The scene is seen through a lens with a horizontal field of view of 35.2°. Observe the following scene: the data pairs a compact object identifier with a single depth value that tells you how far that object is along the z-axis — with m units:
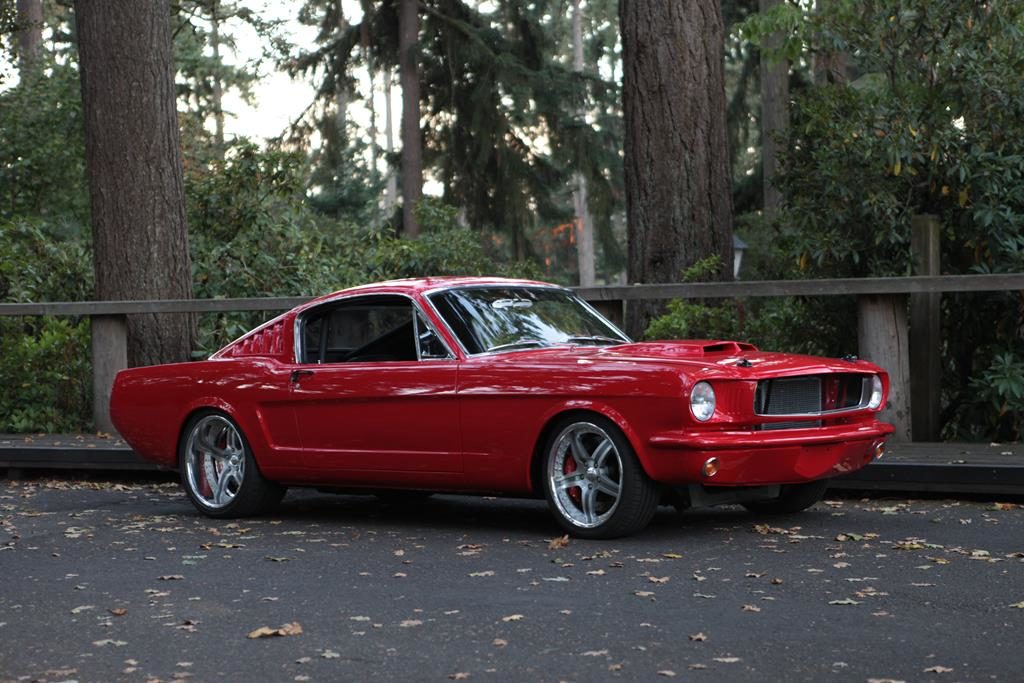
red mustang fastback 8.14
